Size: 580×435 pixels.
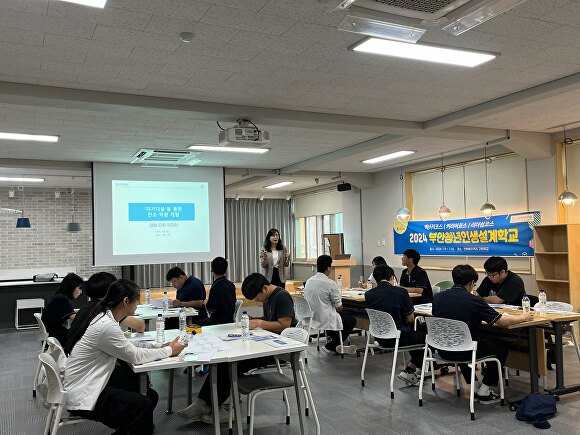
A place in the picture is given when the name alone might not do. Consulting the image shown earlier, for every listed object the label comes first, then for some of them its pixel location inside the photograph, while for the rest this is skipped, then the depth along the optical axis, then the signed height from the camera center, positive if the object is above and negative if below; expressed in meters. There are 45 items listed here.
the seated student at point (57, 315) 4.96 -0.73
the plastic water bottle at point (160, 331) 3.87 -0.72
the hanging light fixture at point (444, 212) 8.41 +0.30
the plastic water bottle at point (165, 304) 5.77 -0.75
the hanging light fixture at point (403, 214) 9.36 +0.33
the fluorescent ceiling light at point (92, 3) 2.92 +1.39
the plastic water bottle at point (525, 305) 4.68 -0.72
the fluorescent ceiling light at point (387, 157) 8.62 +1.34
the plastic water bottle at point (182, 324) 4.19 -0.72
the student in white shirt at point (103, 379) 3.02 -0.84
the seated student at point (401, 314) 4.95 -0.82
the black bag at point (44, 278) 9.93 -0.70
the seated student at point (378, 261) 7.14 -0.41
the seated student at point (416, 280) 6.29 -0.62
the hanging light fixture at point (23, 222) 10.66 +0.45
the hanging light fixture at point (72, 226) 11.26 +0.35
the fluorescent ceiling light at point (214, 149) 7.32 +1.31
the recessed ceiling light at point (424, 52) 3.72 +1.38
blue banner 7.69 -0.10
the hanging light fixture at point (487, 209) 7.75 +0.31
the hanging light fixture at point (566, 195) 6.69 +0.43
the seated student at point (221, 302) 5.20 -0.68
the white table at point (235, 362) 3.19 -0.80
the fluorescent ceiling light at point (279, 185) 12.08 +1.27
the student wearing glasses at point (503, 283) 5.11 -0.58
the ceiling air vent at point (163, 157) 7.03 +1.18
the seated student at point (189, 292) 5.93 -0.64
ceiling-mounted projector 5.25 +1.06
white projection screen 7.73 +0.36
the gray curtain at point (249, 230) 14.06 +0.18
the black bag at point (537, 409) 3.88 -1.44
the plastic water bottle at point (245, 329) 3.87 -0.71
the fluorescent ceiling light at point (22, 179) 9.85 +1.28
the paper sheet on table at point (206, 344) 3.58 -0.80
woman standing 7.82 -0.38
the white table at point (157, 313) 5.42 -0.82
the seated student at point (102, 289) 4.23 -0.40
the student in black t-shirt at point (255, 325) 4.06 -0.75
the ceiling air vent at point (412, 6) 2.69 +1.23
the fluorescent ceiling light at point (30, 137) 6.27 +1.35
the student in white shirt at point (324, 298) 5.97 -0.76
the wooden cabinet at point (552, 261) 7.07 -0.48
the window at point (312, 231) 13.25 +0.10
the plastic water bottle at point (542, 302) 4.92 -0.75
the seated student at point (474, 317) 4.17 -0.73
